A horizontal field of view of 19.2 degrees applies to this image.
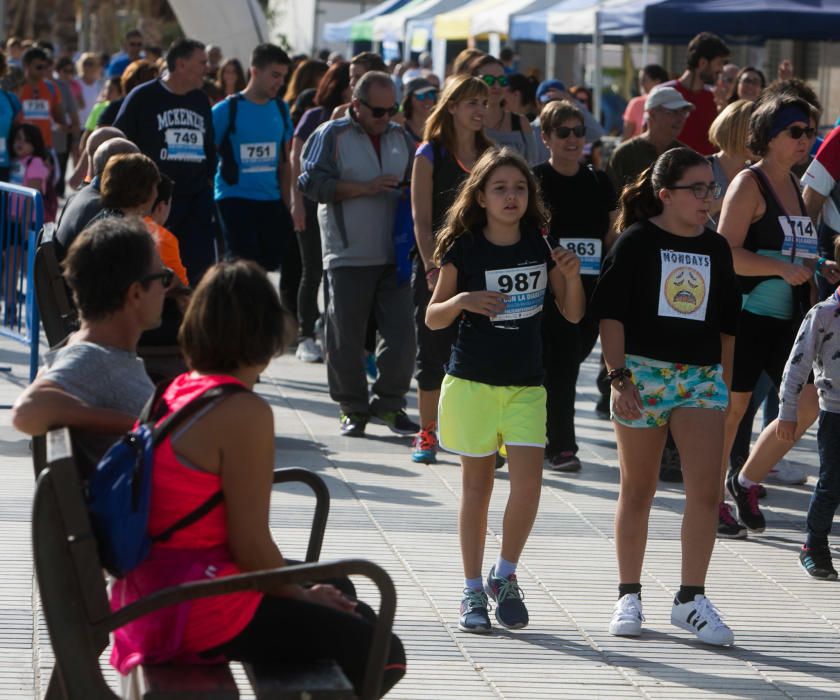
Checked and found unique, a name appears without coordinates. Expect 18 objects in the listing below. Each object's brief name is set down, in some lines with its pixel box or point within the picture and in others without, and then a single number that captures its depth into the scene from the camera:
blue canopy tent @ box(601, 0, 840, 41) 25.23
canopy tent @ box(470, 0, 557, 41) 34.96
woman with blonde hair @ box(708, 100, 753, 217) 11.08
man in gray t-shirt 5.69
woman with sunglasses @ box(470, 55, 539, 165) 13.18
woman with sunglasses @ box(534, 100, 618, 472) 11.98
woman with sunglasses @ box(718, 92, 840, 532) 10.18
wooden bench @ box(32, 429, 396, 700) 5.12
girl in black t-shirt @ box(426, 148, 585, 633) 8.35
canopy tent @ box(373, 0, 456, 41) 44.20
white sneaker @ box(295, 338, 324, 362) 17.48
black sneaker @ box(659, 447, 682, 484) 12.24
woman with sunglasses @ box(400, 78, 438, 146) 14.16
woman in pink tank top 5.28
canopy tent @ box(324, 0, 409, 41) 49.80
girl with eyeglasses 8.31
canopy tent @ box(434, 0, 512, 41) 38.70
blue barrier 13.68
